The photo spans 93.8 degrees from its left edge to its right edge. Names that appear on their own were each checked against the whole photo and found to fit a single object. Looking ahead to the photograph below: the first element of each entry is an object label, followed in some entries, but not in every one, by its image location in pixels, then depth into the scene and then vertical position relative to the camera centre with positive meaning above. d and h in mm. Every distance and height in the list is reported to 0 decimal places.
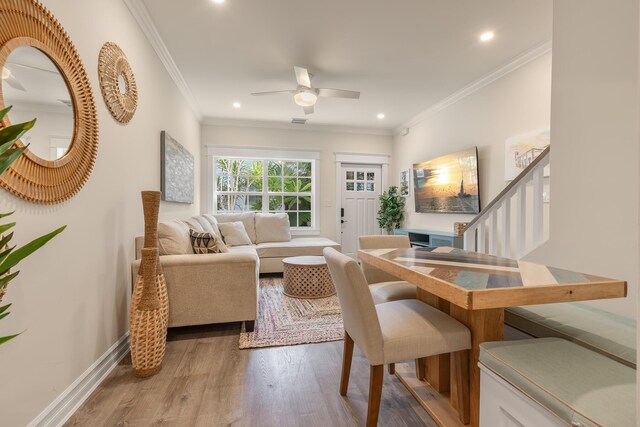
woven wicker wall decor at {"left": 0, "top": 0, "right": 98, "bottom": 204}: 1193 +523
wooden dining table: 1056 -284
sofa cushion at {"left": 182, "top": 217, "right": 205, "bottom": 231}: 3380 -170
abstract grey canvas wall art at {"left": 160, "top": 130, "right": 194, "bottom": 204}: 3045 +447
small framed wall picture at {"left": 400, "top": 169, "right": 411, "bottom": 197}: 5438 +531
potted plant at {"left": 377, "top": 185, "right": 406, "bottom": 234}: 5543 +21
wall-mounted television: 3750 +395
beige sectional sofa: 2297 -571
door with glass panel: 5910 +177
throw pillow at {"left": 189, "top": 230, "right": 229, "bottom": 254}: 2654 -302
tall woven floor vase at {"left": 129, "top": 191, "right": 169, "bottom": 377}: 1821 -631
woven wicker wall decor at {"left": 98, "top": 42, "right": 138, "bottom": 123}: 1904 +875
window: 5508 +437
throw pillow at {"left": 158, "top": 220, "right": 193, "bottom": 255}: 2484 -266
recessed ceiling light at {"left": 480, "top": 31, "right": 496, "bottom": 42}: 2703 +1617
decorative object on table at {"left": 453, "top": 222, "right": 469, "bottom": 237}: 3524 -206
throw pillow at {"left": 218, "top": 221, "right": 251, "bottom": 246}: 4574 -378
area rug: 2377 -1018
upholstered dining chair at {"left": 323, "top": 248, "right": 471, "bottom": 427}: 1272 -546
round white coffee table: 3443 -808
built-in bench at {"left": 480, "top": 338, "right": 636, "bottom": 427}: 793 -510
